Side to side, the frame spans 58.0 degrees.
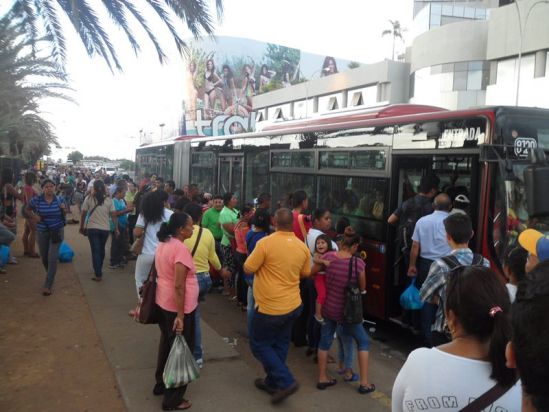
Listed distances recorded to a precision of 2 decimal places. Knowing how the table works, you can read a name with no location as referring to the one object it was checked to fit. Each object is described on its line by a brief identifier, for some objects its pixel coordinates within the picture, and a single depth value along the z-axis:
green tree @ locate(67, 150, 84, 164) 113.39
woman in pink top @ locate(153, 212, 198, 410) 4.26
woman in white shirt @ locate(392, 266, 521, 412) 1.72
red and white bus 5.33
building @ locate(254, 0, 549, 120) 28.41
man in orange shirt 4.46
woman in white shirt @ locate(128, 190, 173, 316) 5.57
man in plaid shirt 4.00
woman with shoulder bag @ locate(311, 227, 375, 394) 4.75
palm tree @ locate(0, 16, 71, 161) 5.23
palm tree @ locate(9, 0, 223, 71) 4.58
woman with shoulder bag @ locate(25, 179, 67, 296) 7.89
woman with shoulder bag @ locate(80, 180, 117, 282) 8.96
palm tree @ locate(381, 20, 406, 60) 60.47
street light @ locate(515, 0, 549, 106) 27.44
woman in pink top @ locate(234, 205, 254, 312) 6.93
